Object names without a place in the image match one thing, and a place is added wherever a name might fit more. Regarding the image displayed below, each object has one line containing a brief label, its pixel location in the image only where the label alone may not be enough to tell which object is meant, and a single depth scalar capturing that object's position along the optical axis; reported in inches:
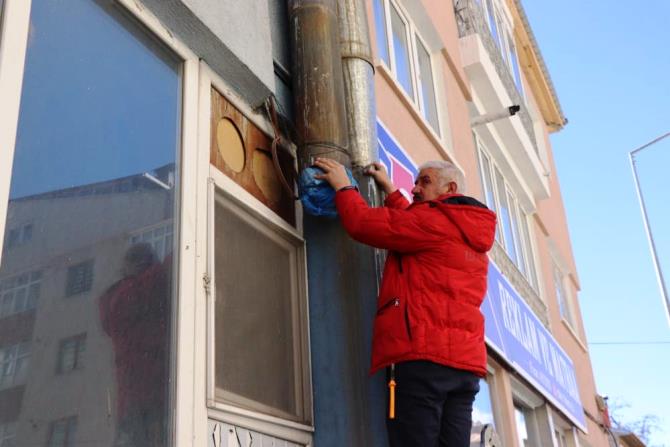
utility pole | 671.1
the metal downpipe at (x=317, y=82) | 163.6
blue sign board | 288.8
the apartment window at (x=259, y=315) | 136.3
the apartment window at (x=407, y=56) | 282.2
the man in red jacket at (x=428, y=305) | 136.6
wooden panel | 149.0
